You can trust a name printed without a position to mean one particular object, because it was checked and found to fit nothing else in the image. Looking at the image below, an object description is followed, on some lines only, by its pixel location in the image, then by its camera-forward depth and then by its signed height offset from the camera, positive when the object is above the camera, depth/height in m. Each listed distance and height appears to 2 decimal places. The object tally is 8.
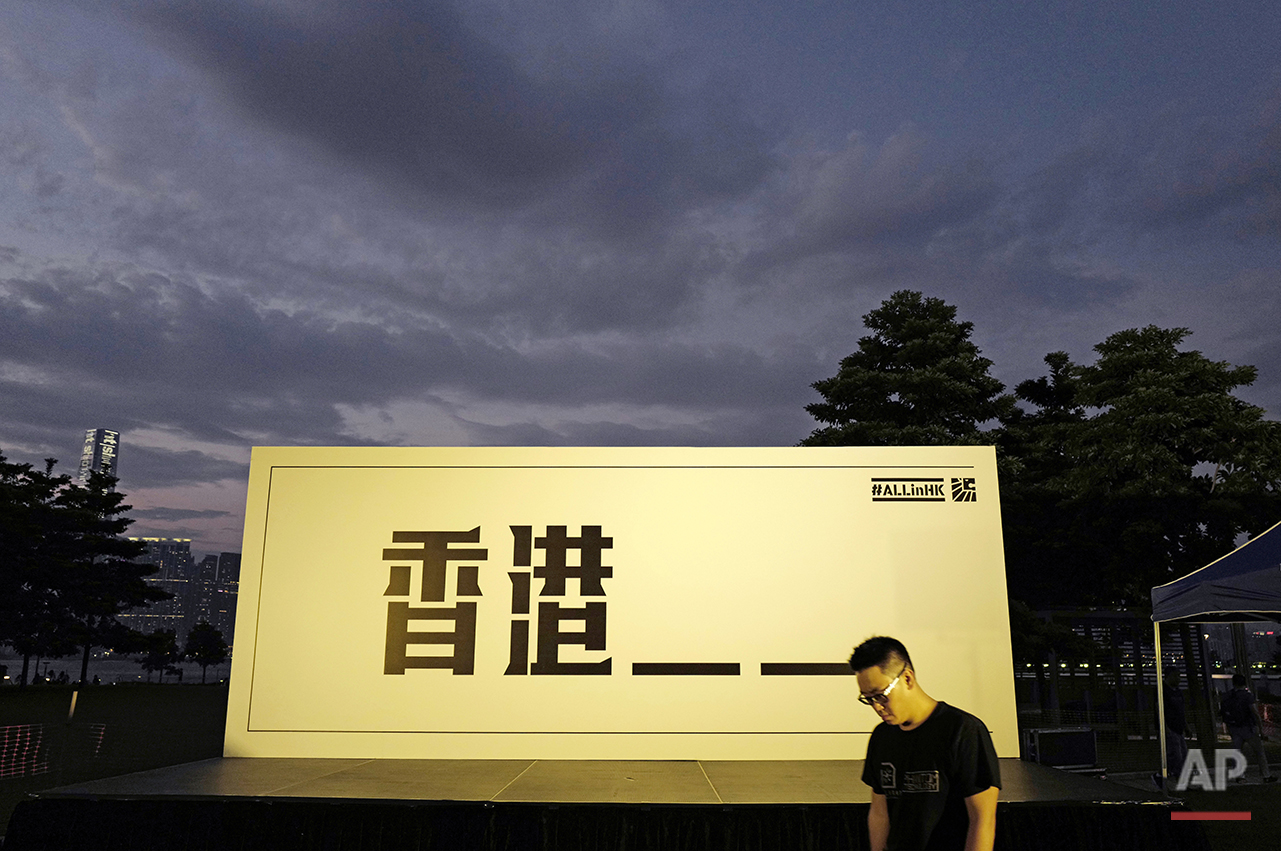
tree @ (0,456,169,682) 40.66 +2.08
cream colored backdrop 8.55 +0.19
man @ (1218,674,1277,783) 12.46 -1.38
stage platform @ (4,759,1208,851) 5.64 -1.35
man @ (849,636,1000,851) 3.09 -0.52
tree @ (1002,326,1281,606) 22.28 +3.85
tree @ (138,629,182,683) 47.33 -1.75
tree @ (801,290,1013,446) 24.08 +6.64
